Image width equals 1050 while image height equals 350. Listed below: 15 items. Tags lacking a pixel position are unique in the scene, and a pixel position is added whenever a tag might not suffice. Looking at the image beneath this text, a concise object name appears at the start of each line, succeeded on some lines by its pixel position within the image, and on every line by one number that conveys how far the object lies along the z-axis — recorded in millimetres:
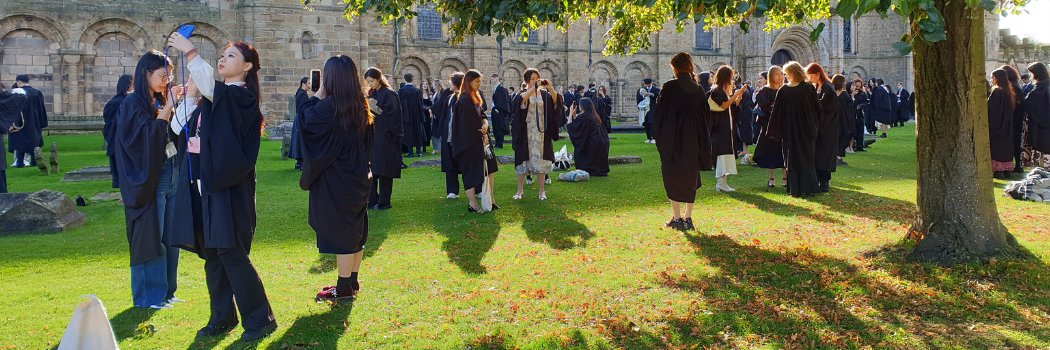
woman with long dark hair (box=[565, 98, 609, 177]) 11969
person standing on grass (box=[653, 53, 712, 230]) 7020
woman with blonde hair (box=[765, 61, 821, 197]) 8875
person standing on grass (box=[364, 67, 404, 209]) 8648
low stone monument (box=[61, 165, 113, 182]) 11941
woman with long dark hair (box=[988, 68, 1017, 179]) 10680
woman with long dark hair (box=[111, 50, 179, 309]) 4535
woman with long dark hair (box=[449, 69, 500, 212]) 8320
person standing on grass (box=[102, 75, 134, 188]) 6422
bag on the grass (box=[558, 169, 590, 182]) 11430
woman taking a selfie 3912
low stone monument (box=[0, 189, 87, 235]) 7449
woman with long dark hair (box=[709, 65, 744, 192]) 9742
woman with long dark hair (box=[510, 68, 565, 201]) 9258
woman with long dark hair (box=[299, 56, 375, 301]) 4566
